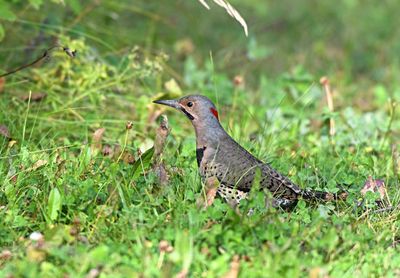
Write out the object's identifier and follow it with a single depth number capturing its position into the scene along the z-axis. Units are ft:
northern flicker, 34.96
